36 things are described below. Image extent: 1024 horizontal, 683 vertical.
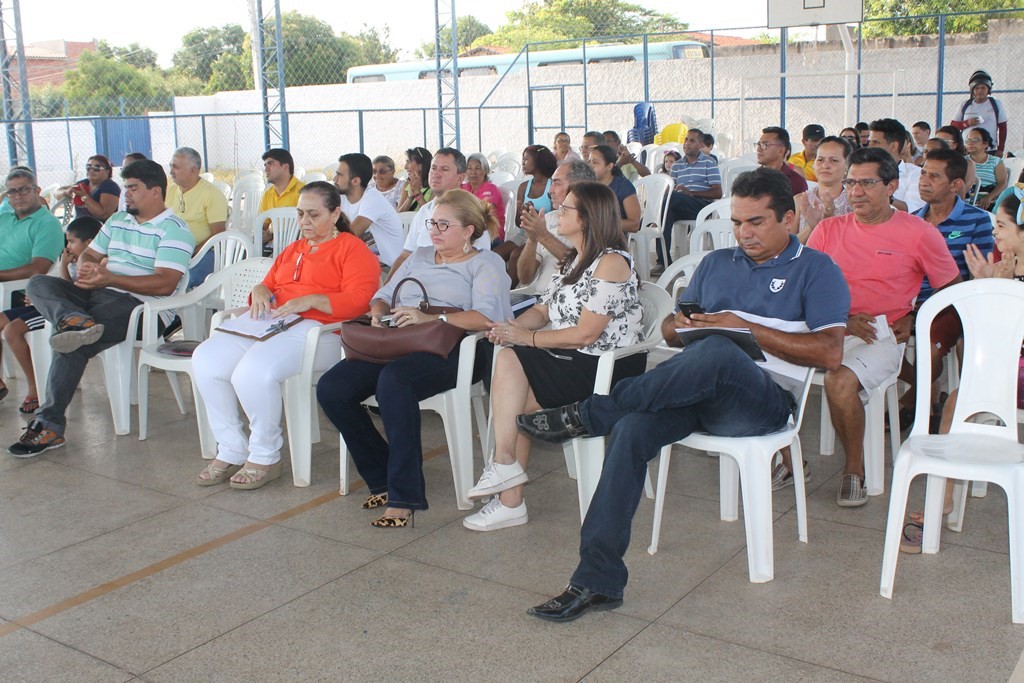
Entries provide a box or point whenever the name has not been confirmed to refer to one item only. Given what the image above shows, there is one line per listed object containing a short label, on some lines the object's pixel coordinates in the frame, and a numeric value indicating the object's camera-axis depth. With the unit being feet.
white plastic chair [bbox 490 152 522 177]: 37.42
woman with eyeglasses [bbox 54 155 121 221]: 23.66
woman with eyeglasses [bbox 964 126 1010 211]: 25.72
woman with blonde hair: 11.78
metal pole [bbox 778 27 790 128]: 42.96
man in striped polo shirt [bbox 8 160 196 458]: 15.01
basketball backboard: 39.37
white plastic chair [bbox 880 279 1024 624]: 9.40
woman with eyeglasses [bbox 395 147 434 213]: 22.72
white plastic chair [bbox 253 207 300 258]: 19.94
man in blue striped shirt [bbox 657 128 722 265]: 27.09
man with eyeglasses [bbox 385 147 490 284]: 18.56
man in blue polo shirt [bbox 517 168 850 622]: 9.48
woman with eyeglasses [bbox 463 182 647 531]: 11.38
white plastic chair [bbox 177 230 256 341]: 17.70
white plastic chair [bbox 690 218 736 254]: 17.22
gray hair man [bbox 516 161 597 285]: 14.60
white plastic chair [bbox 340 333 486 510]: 12.35
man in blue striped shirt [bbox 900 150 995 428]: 13.74
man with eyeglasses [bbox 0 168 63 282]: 17.81
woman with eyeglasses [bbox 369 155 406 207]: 25.39
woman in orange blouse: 13.21
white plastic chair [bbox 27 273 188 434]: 15.70
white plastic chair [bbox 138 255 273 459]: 14.64
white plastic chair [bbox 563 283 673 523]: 11.04
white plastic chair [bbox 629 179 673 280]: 25.86
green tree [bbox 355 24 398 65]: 141.79
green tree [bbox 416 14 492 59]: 152.72
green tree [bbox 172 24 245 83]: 145.28
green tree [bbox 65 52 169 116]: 106.11
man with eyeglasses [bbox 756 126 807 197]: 21.79
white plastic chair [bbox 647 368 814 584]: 9.91
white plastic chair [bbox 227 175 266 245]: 25.43
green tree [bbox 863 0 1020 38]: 71.87
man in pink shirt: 12.61
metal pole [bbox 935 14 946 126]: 39.96
